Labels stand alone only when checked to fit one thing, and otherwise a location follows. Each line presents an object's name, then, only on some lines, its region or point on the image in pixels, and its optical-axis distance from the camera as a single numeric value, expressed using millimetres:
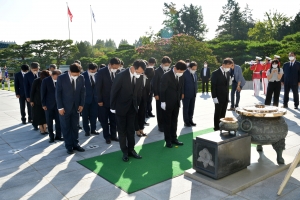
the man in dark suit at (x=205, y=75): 15430
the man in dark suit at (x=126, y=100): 4863
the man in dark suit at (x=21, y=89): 8602
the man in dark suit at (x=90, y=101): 7004
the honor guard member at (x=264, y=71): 13516
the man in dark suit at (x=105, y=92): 6234
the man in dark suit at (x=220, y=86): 6578
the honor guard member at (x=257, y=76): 13461
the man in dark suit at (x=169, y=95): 5688
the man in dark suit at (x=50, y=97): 6438
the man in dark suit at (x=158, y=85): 7039
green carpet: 4105
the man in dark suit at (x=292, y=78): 9716
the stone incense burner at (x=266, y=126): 4316
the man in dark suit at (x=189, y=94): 7695
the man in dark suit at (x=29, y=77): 7906
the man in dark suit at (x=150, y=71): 7646
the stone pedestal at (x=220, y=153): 3898
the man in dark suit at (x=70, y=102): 5438
